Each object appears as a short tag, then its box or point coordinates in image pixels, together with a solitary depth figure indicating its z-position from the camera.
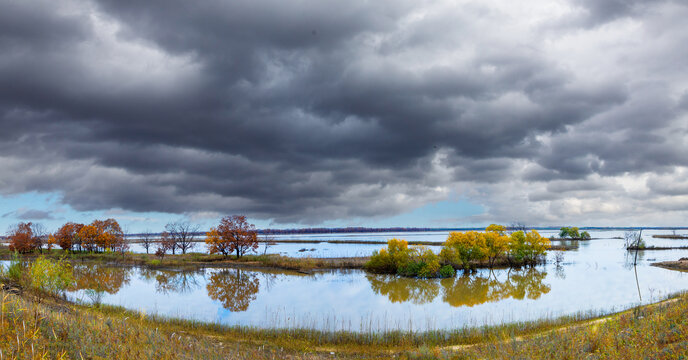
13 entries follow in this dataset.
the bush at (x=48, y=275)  20.24
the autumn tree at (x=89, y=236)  77.06
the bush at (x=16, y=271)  23.16
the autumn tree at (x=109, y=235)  76.38
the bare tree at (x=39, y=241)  78.81
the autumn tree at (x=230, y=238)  63.91
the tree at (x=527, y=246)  58.38
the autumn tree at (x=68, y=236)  77.91
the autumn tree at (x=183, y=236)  80.93
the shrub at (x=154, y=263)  56.43
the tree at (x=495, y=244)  54.09
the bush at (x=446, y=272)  45.75
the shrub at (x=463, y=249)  50.00
